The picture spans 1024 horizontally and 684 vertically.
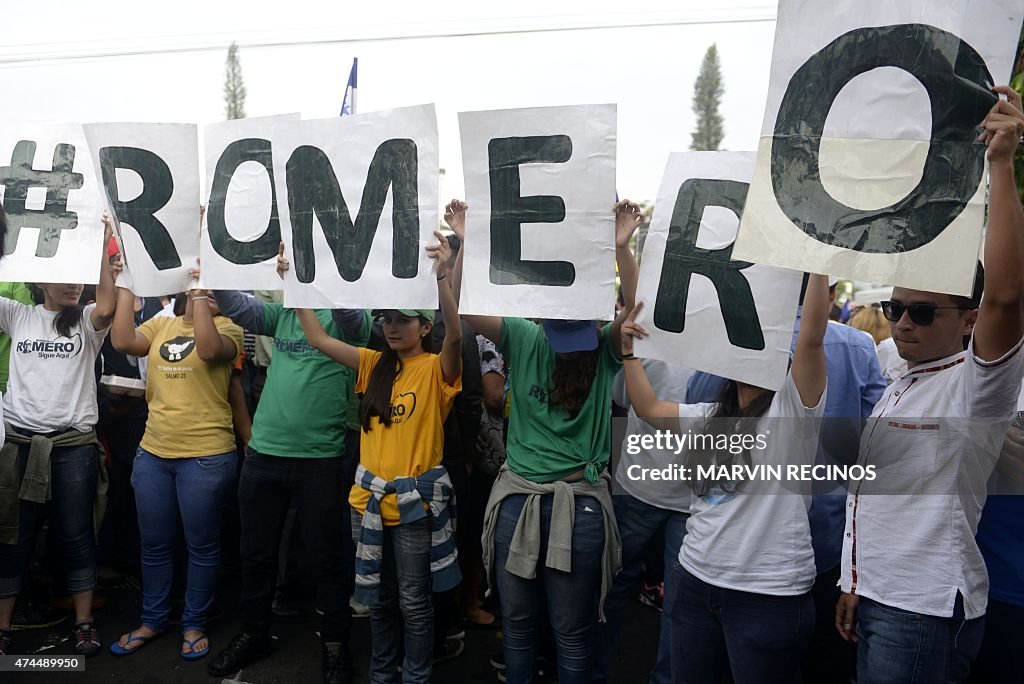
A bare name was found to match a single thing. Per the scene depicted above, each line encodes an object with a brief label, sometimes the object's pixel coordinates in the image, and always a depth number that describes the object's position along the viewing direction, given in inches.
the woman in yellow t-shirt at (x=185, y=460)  150.3
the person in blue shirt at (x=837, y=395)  113.0
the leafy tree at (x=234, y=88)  1972.2
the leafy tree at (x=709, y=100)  2544.3
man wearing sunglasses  72.8
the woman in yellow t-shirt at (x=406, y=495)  124.2
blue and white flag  150.7
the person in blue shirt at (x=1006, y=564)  91.7
